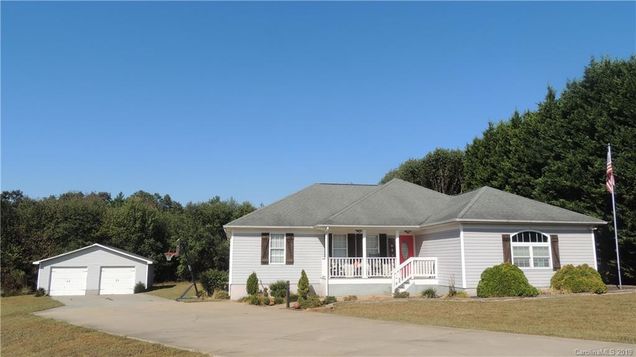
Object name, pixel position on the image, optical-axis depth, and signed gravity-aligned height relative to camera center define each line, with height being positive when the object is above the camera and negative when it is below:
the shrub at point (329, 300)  18.70 -1.27
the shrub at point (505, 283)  18.17 -0.58
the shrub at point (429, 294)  19.95 -1.09
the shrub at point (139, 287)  35.91 -1.49
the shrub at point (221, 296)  24.03 -1.42
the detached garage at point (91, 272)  34.91 -0.36
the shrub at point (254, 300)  20.21 -1.37
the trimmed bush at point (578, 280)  18.70 -0.49
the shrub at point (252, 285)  22.27 -0.81
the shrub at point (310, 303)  17.52 -1.28
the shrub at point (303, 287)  20.56 -0.83
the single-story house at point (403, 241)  20.14 +1.21
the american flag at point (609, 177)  21.09 +3.93
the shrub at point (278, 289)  21.31 -0.96
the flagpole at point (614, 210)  21.15 +2.54
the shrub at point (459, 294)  19.19 -1.07
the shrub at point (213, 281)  26.83 -0.76
